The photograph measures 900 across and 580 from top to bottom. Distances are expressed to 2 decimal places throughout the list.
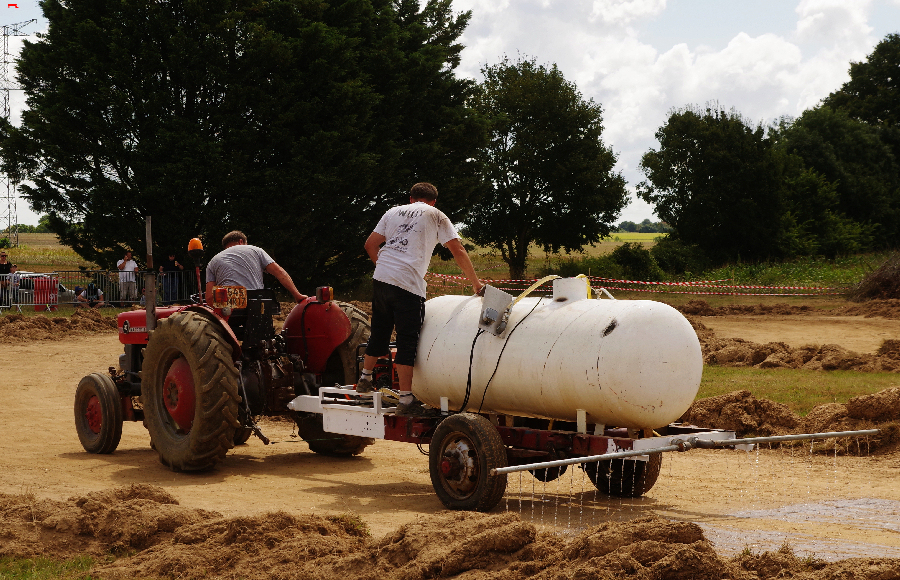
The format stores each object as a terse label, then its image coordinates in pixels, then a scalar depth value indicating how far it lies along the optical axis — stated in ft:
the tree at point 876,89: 228.02
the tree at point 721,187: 165.07
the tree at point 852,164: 192.24
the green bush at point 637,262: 145.15
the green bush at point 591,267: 139.64
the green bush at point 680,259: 153.79
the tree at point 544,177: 159.79
